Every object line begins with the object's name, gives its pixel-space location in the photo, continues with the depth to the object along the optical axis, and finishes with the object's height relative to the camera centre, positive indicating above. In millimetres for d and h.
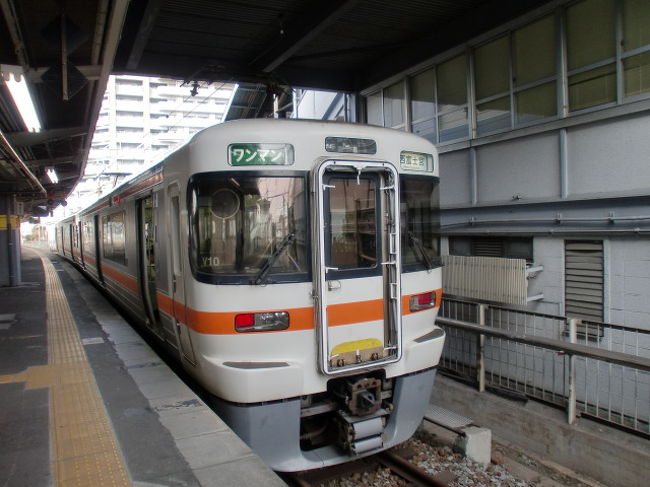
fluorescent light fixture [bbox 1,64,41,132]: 5496 +1733
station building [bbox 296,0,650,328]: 6164 +945
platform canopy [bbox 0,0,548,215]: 5164 +3299
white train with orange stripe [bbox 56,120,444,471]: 4129 -446
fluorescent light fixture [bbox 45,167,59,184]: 14685 +1843
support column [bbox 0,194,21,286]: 14289 -278
